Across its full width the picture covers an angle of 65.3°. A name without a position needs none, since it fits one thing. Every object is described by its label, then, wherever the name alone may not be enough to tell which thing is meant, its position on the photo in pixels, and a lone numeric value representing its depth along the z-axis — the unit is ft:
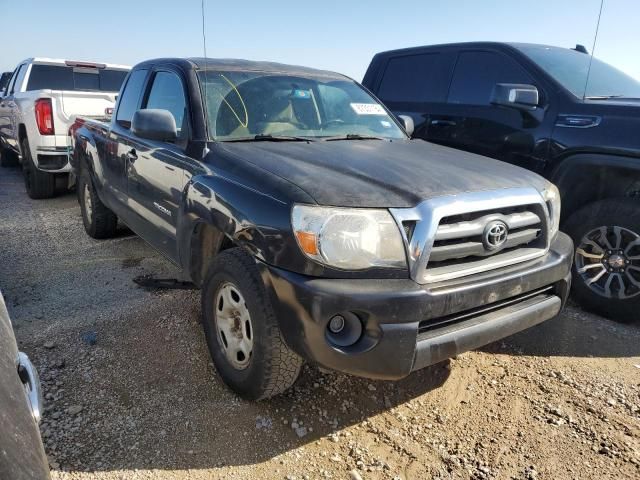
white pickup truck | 21.16
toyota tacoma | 6.93
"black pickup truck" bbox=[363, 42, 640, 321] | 11.66
